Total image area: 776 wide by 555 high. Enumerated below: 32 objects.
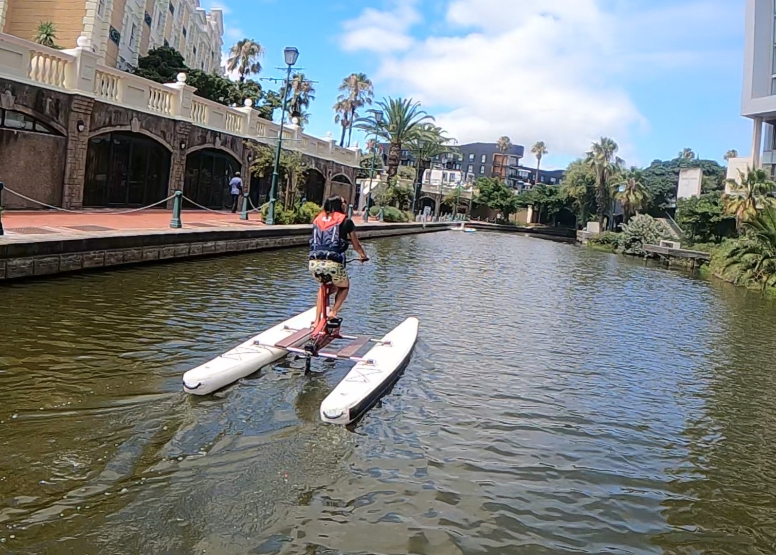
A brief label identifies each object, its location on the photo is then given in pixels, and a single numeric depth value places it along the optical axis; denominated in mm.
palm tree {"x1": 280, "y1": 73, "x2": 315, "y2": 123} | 59016
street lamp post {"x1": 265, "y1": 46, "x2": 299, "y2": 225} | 19766
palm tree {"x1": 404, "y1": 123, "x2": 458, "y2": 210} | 53891
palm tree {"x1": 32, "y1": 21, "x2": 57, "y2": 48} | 33031
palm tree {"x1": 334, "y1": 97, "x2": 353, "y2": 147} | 78375
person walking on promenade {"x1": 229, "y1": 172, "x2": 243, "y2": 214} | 25500
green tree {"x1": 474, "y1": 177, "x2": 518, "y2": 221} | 75875
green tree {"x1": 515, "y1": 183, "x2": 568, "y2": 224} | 77000
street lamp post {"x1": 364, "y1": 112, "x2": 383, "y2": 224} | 38603
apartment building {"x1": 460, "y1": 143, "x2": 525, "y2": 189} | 113250
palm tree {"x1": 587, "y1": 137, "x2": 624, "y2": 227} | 69144
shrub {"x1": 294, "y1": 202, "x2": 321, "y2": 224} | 24700
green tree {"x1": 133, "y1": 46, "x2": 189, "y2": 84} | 40625
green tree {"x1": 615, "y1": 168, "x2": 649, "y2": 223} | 64375
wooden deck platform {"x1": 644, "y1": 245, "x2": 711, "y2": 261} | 37091
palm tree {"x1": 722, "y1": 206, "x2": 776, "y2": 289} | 23875
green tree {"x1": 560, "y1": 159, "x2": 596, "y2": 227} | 71000
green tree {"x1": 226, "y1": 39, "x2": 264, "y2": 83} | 63312
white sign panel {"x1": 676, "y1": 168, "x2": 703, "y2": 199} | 56812
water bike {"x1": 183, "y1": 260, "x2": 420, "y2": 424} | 5383
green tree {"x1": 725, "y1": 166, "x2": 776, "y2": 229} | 35781
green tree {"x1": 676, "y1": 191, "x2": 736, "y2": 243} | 44375
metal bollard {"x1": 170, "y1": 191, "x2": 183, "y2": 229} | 15461
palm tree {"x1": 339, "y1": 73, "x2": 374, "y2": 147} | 77188
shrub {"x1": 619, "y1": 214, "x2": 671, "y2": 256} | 45681
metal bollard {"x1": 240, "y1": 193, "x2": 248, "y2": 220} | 22500
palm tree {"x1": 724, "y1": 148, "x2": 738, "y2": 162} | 102562
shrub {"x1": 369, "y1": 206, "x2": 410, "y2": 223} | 41125
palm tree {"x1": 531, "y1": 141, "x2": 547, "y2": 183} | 113250
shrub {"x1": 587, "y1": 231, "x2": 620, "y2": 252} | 50281
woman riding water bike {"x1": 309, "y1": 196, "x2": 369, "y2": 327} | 6582
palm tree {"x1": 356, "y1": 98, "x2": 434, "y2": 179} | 50125
